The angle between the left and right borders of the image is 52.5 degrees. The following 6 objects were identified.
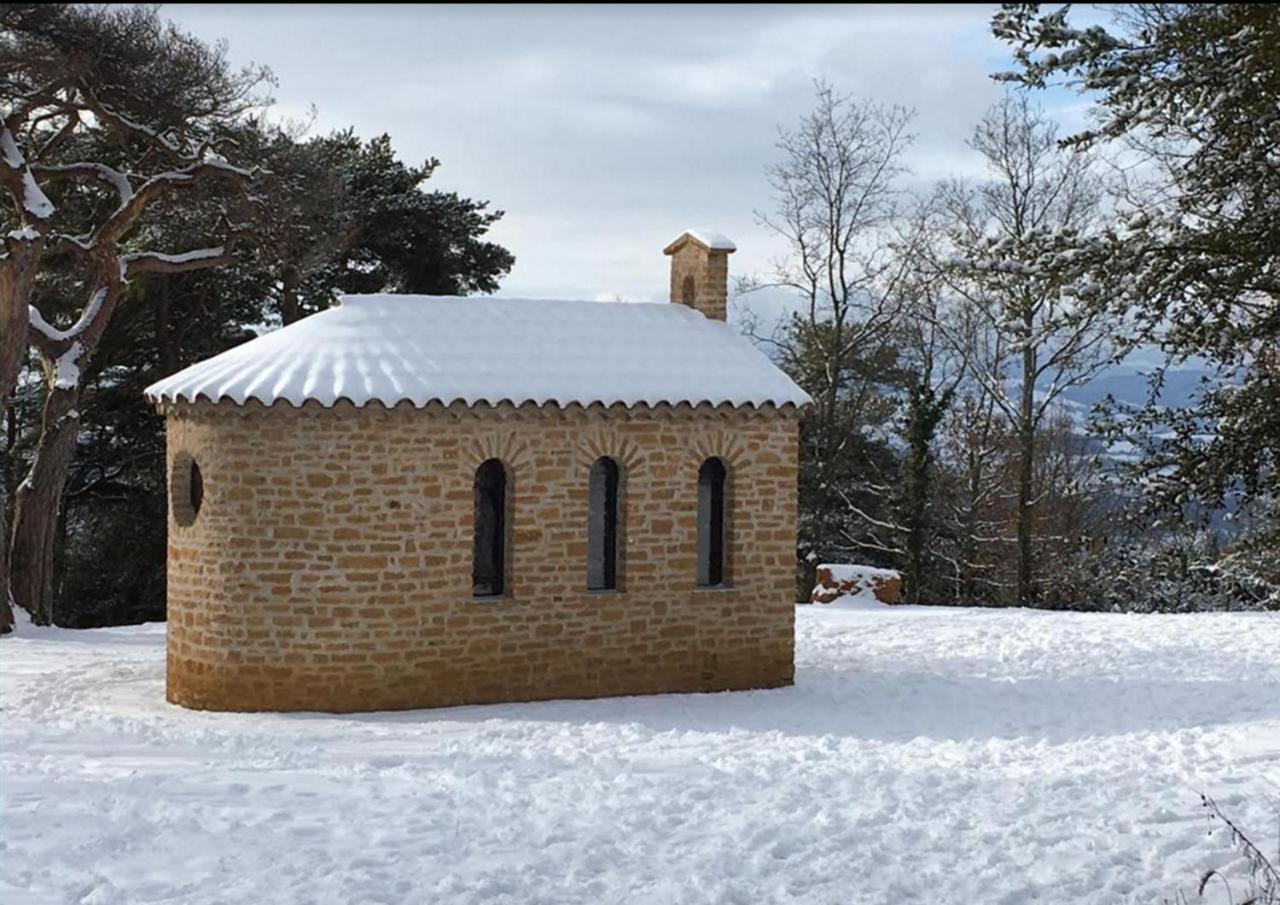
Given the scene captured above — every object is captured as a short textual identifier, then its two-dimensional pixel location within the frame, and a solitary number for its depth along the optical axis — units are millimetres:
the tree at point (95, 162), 15648
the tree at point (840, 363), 25547
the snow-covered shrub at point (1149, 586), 22772
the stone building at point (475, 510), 11164
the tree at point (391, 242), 23250
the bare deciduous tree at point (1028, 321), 23484
